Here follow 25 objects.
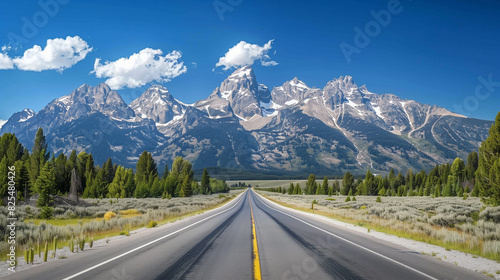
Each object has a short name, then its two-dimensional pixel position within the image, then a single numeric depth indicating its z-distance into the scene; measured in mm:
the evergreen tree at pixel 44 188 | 34544
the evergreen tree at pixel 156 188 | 83625
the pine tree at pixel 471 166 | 99562
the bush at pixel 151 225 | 21656
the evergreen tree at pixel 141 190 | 78281
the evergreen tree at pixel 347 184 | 114188
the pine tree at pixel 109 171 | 85388
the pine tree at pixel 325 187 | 119462
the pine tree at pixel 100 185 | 77650
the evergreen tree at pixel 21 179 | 52156
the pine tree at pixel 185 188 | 89312
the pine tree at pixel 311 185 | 132500
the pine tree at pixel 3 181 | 45500
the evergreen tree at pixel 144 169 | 91188
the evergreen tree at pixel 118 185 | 77875
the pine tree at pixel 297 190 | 134975
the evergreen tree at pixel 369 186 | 109775
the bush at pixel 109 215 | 31172
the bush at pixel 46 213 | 28906
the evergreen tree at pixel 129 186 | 78788
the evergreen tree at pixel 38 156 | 71000
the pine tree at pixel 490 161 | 33094
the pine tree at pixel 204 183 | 119600
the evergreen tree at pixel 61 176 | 76562
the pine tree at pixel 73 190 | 44438
